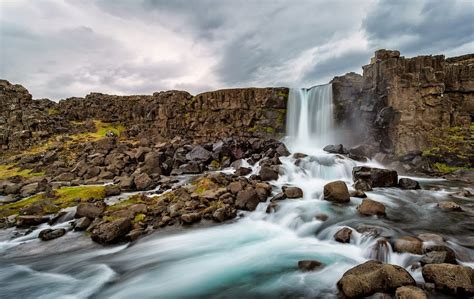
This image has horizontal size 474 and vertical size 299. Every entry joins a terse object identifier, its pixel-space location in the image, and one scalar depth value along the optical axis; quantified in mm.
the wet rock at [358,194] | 17223
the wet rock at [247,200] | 16845
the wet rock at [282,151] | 30416
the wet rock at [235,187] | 18375
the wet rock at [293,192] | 18125
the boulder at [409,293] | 6776
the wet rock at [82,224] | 15221
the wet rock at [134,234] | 13934
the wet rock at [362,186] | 19125
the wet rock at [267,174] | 22547
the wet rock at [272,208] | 16203
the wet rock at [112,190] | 21453
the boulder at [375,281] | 7656
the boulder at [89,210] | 16281
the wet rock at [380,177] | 20219
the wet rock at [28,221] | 16484
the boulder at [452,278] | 7441
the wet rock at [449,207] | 14867
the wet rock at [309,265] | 10164
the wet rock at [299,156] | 28103
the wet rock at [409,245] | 9820
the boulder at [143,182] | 23328
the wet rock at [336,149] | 30281
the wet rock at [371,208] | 14180
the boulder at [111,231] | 13602
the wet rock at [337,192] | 16547
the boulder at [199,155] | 32391
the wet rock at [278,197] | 17797
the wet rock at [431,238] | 10323
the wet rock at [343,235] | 11790
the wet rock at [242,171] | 24922
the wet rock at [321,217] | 14368
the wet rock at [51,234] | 14625
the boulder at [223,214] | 15523
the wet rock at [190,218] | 15338
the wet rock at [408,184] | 19656
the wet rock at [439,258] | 8891
